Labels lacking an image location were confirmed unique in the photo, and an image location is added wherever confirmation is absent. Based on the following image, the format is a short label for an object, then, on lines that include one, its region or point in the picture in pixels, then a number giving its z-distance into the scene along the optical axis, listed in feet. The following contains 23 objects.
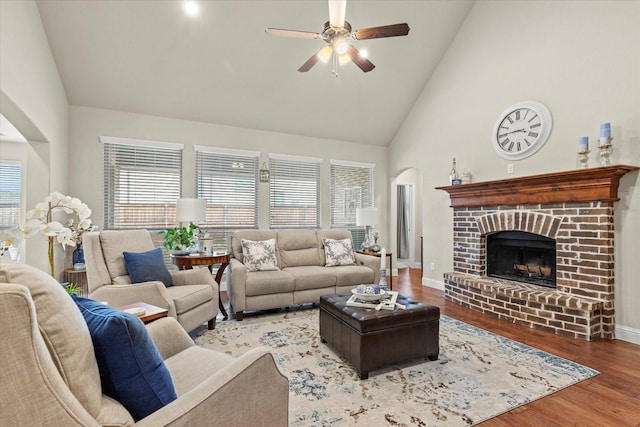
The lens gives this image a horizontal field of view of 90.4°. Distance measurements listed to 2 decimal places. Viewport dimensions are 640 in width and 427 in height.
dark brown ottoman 7.72
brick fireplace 10.30
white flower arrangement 4.69
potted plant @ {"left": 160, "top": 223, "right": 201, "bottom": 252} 13.00
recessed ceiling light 11.77
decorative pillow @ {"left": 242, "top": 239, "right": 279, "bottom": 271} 13.14
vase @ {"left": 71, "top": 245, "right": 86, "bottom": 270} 13.17
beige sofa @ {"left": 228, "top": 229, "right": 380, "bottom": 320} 11.97
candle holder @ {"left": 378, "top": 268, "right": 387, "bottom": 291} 9.45
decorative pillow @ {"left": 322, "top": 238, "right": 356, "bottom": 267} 14.78
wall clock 12.49
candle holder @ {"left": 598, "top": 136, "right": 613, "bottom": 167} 10.30
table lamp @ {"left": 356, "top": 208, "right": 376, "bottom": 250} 17.51
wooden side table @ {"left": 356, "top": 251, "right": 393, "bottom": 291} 16.03
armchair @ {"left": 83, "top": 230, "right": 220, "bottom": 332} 8.75
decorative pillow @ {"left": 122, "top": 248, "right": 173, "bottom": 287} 9.70
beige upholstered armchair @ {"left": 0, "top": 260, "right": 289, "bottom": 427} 2.30
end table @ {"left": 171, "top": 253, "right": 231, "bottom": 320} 12.16
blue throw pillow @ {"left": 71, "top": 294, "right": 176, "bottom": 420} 3.18
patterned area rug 6.34
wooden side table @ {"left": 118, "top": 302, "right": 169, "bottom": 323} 6.31
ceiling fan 7.96
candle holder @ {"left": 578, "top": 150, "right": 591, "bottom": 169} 10.89
